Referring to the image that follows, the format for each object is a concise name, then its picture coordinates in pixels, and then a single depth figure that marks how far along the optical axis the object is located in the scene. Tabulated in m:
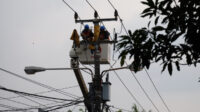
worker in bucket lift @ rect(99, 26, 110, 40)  18.96
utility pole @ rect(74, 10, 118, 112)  17.98
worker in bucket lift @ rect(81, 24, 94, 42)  18.86
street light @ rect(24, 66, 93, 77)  17.91
